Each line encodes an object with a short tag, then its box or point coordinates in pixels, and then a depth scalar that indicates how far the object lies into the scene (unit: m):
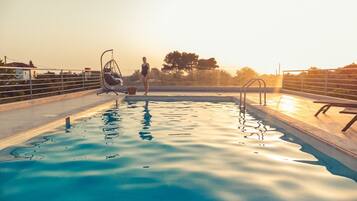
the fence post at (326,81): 13.15
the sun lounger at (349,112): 5.45
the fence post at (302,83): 15.89
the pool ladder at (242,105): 10.25
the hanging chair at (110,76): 14.59
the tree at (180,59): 57.94
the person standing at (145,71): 15.15
